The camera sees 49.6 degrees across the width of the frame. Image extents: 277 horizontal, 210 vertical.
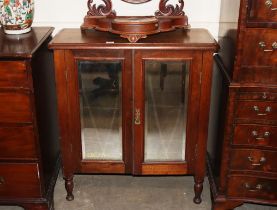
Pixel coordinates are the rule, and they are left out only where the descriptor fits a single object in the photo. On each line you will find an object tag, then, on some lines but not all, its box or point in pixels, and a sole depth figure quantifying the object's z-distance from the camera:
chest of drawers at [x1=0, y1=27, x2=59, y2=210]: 1.51
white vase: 1.65
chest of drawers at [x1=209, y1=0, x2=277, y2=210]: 1.45
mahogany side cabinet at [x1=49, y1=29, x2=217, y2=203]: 1.59
